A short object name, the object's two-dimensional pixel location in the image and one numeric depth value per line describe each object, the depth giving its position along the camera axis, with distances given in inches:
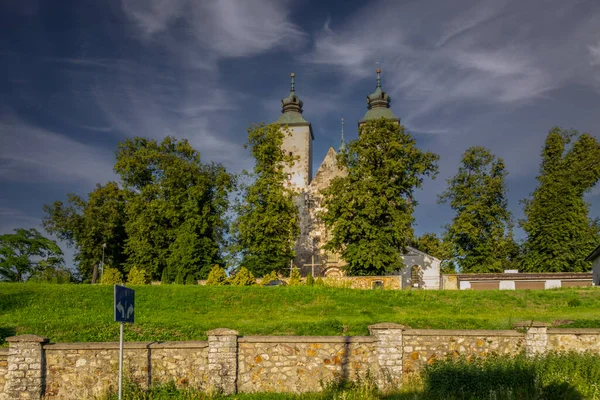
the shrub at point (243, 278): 1250.6
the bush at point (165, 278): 1379.2
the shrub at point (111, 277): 1337.4
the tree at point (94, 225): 1636.3
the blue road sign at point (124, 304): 386.0
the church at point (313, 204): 1625.2
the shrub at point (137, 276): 1321.4
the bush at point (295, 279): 1242.9
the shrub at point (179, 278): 1346.0
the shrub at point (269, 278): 1259.8
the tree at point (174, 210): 1408.7
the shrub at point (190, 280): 1338.7
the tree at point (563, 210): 1572.3
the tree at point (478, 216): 1510.8
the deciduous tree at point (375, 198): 1300.4
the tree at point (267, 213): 1384.1
